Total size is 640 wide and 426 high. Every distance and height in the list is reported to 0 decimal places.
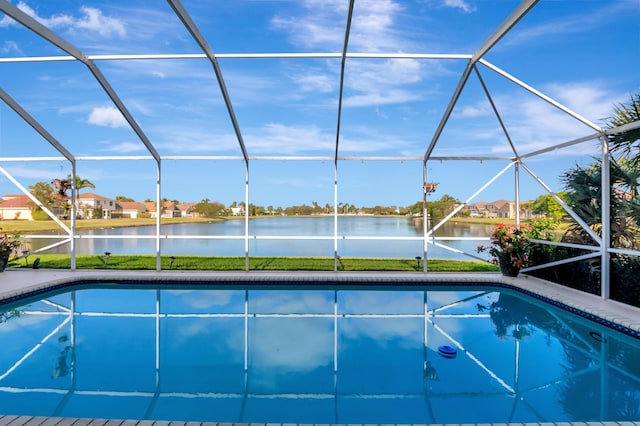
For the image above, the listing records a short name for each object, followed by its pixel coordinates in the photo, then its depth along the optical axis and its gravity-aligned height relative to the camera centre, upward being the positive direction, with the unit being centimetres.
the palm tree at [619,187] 593 +46
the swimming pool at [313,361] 333 -163
